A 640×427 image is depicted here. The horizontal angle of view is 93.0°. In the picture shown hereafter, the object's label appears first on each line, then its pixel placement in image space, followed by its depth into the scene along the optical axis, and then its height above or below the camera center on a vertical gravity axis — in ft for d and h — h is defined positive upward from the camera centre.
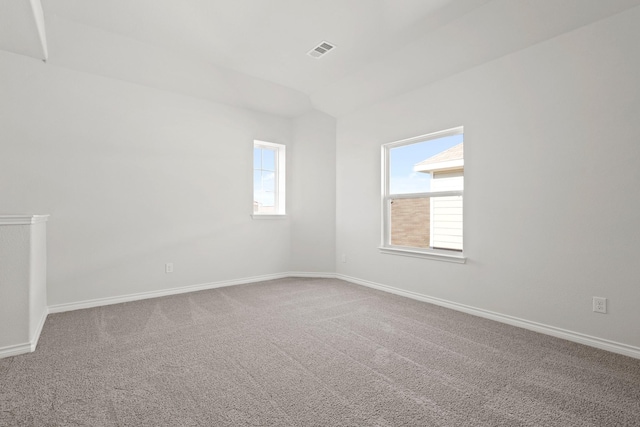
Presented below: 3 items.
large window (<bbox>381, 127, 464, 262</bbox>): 11.25 +0.84
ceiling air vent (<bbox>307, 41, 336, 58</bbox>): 10.77 +6.12
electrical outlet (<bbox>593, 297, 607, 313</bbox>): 7.71 -2.26
